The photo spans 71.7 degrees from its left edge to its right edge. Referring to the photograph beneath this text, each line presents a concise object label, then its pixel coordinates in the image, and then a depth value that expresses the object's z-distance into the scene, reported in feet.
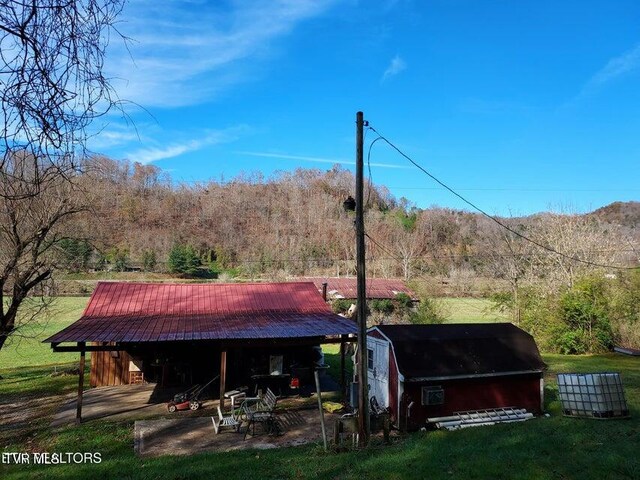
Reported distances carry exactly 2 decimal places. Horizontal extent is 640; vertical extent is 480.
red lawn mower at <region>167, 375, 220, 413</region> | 44.52
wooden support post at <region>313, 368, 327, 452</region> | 32.11
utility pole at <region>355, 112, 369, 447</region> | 32.65
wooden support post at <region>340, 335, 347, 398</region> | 46.44
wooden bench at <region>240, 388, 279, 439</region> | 37.72
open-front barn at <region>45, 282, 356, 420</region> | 43.98
